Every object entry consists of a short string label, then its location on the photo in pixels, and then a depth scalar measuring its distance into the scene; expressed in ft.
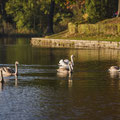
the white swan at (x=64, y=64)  107.10
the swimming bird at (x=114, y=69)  100.22
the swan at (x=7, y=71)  92.58
